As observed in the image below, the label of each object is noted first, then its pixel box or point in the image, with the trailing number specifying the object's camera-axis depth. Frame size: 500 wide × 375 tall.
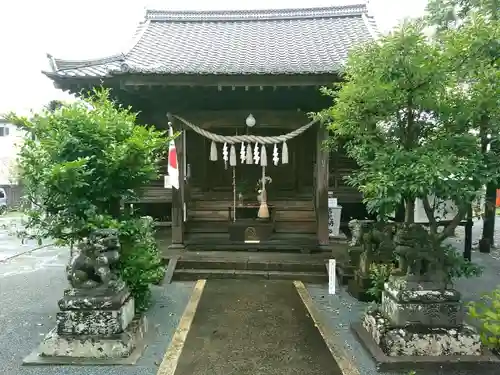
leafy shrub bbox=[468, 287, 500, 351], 4.23
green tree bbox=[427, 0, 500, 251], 4.00
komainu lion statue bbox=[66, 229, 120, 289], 4.33
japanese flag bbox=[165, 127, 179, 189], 8.11
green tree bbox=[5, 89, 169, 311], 4.36
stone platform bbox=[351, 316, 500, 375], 4.07
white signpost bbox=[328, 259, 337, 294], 6.71
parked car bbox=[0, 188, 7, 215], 24.68
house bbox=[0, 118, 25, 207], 26.59
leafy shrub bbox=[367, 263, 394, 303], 5.43
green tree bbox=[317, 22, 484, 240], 3.97
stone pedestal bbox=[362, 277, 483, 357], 4.26
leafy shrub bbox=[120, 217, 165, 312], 5.02
